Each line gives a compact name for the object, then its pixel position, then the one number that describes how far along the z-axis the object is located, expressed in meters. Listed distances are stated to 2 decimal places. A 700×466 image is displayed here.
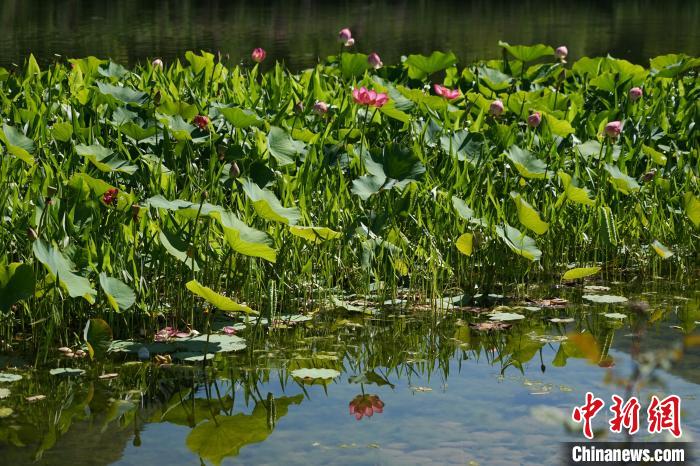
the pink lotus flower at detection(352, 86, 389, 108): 6.48
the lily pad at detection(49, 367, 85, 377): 4.78
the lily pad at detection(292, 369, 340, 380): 4.76
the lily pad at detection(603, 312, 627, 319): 5.70
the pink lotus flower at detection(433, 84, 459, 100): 7.71
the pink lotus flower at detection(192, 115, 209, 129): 6.75
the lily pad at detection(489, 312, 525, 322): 5.67
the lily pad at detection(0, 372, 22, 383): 4.68
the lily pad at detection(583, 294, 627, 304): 5.97
